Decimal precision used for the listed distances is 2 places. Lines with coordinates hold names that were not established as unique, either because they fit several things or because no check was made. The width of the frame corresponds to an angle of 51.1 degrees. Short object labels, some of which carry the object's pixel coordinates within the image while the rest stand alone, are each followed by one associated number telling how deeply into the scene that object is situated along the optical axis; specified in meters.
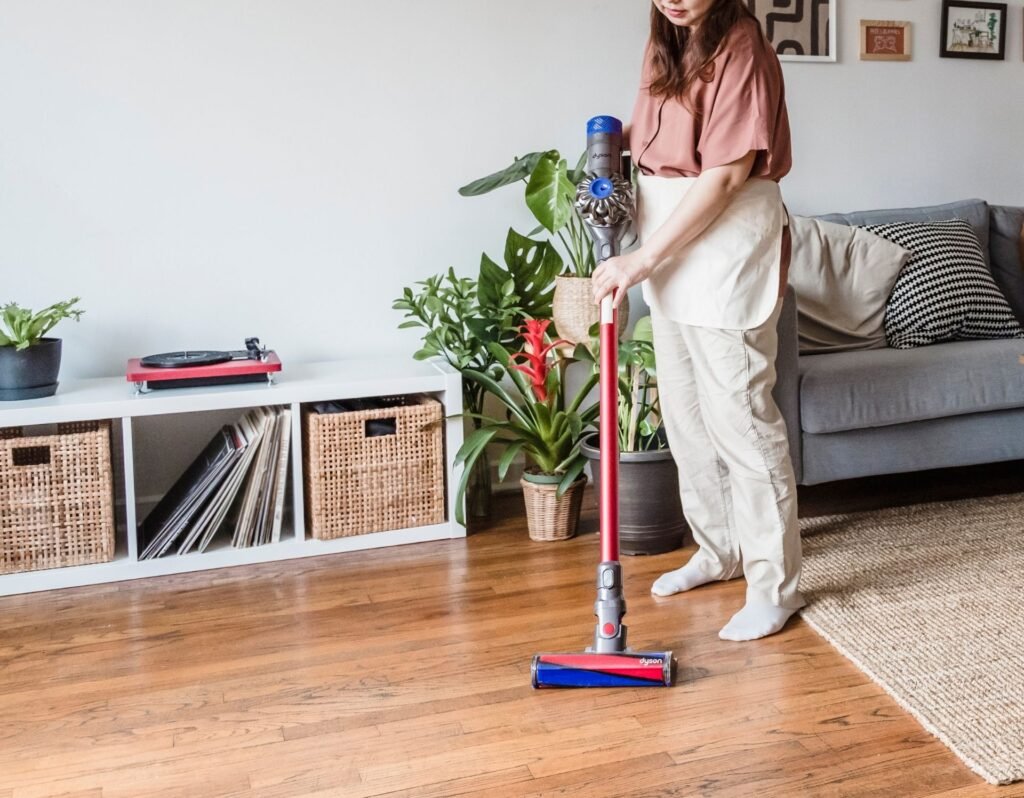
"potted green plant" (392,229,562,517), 2.82
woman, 1.90
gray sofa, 2.60
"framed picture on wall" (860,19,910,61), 3.38
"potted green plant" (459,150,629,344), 2.66
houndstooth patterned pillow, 2.95
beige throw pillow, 2.95
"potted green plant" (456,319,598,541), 2.66
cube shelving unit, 2.41
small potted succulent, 2.40
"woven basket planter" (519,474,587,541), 2.66
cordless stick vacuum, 1.84
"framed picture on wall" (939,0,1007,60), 3.46
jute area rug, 1.72
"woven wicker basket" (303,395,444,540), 2.59
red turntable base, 2.49
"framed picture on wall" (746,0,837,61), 3.26
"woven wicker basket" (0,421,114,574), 2.38
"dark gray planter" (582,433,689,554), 2.52
